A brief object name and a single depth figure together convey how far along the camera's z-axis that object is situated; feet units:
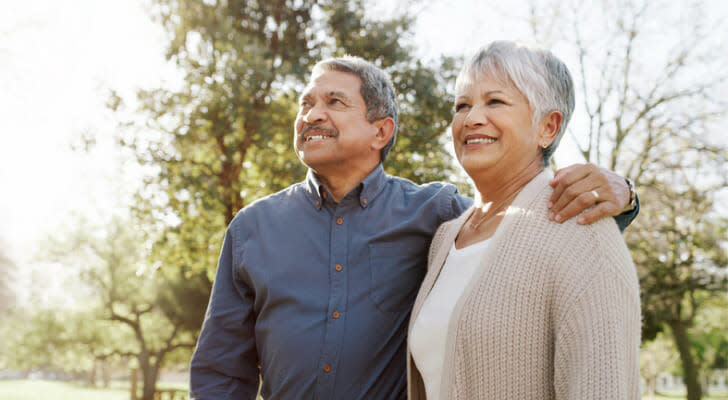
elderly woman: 5.40
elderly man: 8.13
